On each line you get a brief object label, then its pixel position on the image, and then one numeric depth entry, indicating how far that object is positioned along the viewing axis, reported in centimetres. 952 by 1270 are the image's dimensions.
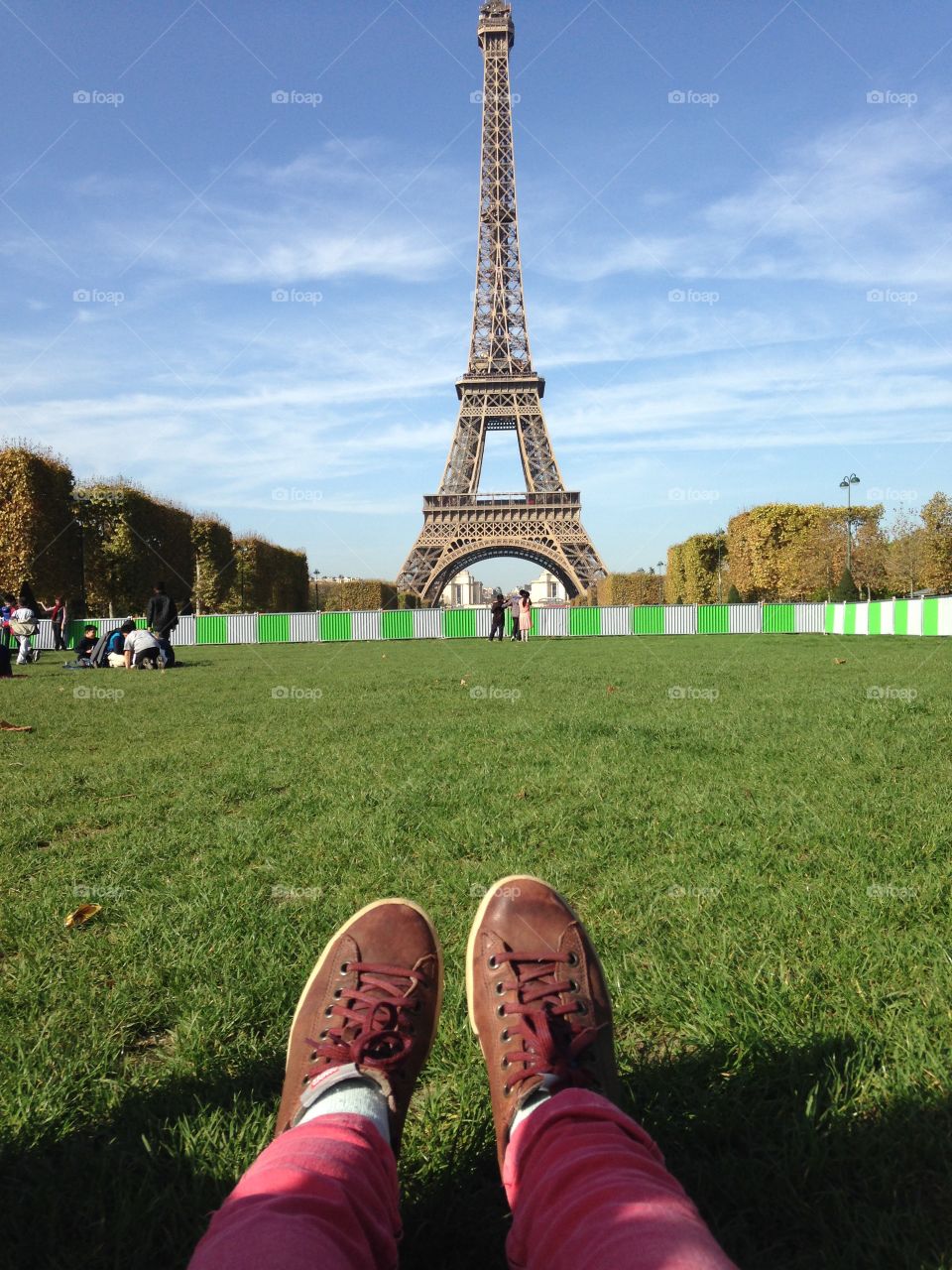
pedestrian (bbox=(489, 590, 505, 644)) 2894
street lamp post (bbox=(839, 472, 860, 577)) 4876
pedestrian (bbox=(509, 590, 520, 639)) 3322
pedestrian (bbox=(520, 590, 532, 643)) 2878
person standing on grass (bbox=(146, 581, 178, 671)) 1688
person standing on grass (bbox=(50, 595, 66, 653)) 2345
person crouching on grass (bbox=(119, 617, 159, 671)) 1716
